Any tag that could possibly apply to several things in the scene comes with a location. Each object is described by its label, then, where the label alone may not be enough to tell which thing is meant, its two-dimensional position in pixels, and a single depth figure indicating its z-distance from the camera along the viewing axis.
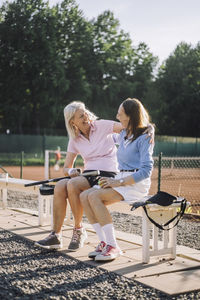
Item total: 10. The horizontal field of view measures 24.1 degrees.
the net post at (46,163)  12.23
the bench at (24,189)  5.93
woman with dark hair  4.01
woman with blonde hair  4.53
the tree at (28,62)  38.03
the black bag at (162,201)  3.89
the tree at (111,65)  42.84
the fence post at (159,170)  8.10
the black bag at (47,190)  5.10
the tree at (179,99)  48.59
